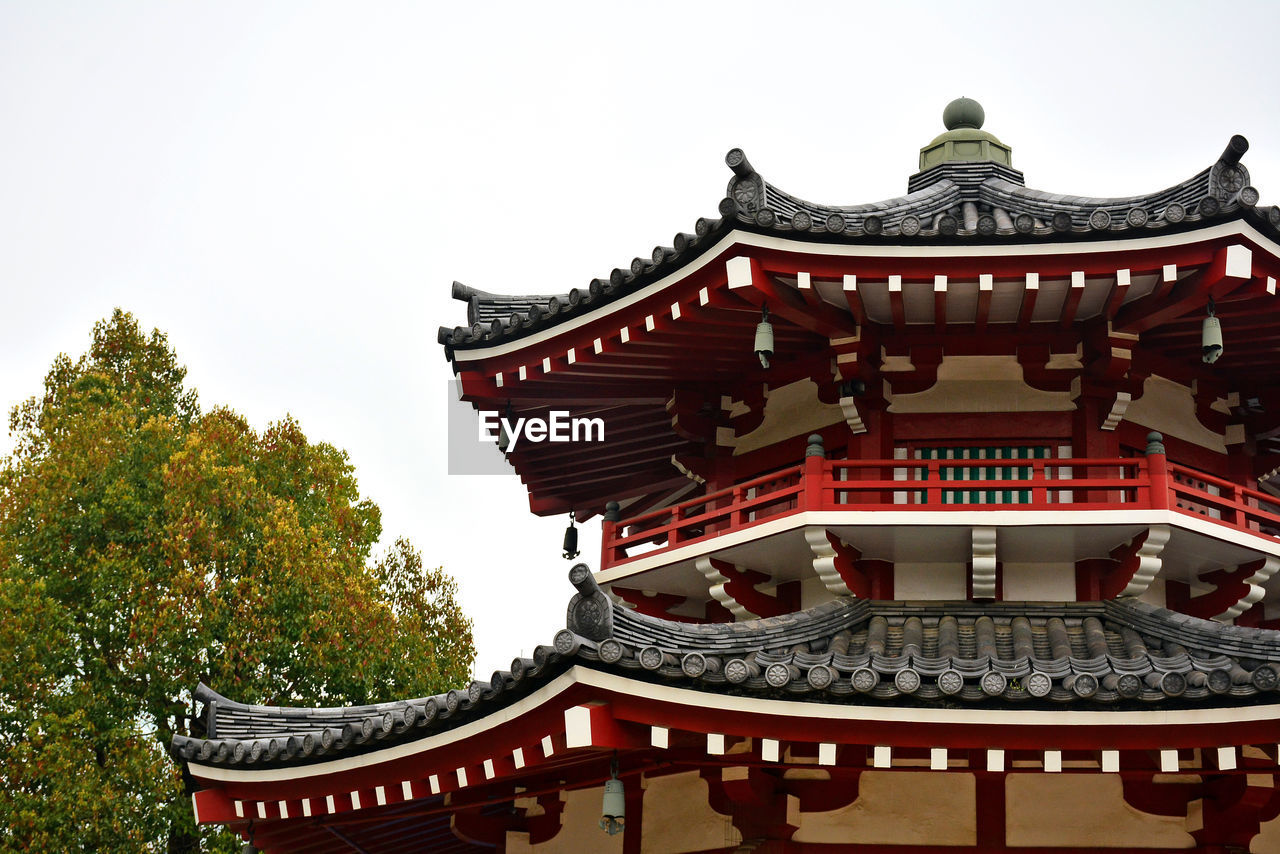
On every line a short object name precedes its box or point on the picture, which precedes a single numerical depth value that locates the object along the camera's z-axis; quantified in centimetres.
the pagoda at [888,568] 989
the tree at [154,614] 2575
